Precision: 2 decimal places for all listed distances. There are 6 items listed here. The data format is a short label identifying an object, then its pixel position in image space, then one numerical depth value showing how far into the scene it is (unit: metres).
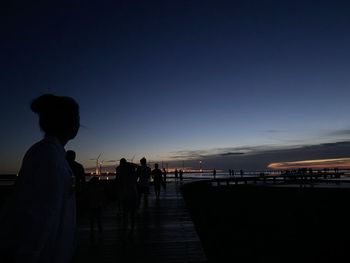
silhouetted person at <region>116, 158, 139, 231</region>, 8.98
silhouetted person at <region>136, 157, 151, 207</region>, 12.77
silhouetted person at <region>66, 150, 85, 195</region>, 6.24
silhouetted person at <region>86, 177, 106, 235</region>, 8.80
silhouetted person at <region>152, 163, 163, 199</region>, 17.94
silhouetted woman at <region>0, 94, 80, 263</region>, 1.62
